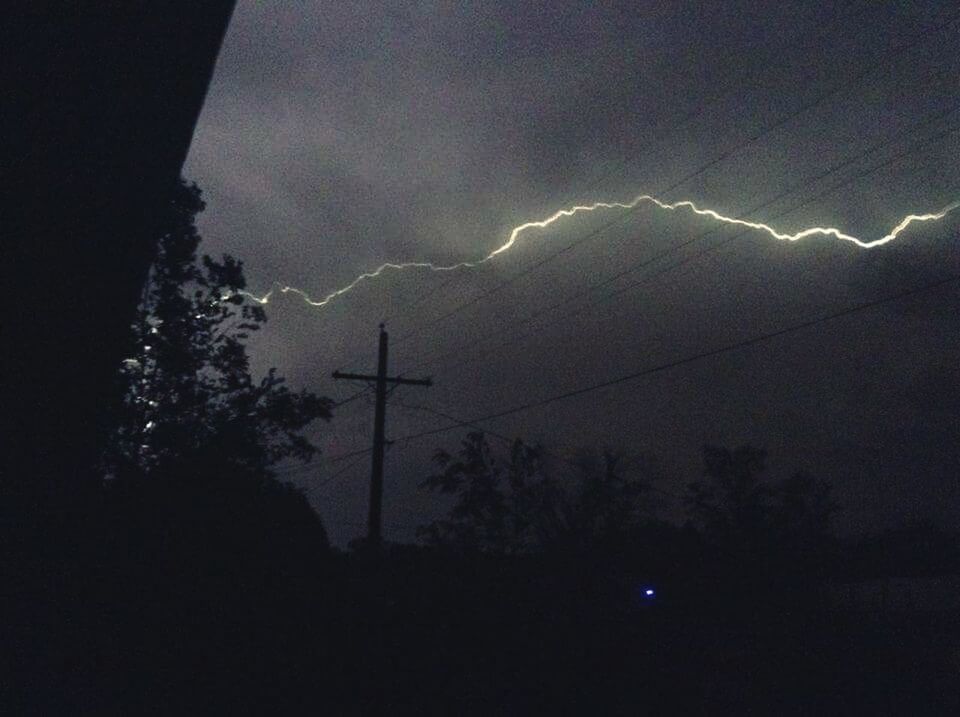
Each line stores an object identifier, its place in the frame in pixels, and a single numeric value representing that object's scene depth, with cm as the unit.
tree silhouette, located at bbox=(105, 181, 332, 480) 1316
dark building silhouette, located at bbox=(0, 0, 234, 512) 357
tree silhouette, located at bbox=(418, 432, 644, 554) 3647
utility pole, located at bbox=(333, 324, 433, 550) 1736
